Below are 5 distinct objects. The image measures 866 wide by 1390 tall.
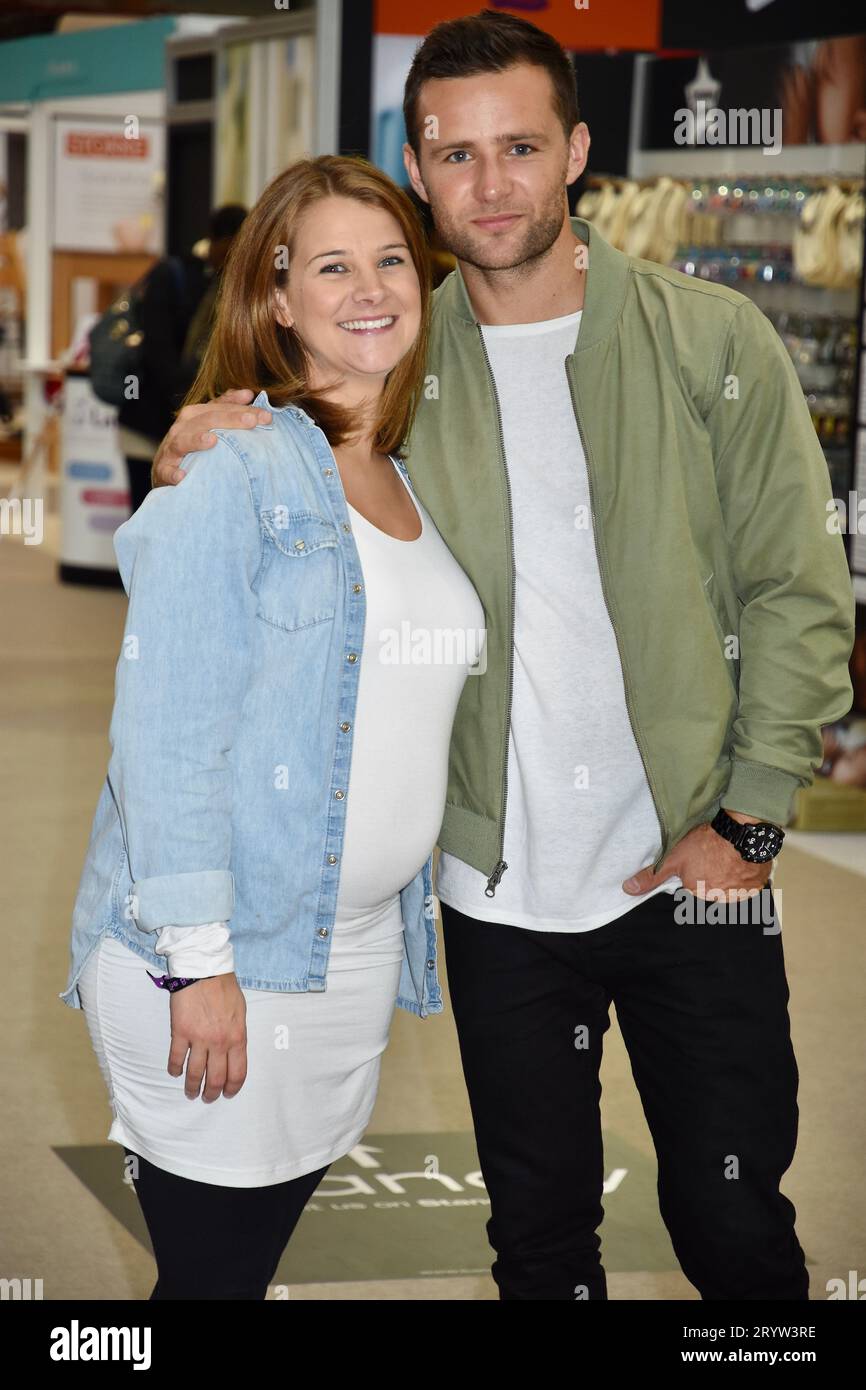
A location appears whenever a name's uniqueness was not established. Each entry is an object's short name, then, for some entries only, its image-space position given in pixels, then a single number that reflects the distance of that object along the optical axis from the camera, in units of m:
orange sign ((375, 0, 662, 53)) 6.52
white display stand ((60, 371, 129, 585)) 11.22
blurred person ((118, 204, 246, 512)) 8.31
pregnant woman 1.95
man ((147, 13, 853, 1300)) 2.30
